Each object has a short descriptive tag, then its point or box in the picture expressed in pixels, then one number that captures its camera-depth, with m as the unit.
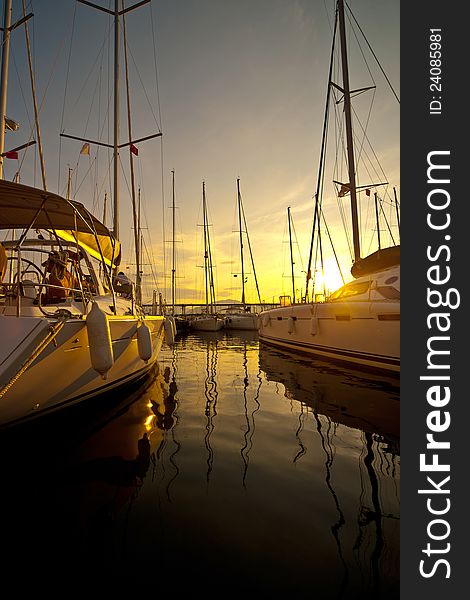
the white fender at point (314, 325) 10.09
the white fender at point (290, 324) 11.95
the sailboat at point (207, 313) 31.70
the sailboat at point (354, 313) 7.52
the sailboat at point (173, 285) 31.64
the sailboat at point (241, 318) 34.75
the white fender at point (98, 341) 3.64
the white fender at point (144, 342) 5.16
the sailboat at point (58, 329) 3.22
